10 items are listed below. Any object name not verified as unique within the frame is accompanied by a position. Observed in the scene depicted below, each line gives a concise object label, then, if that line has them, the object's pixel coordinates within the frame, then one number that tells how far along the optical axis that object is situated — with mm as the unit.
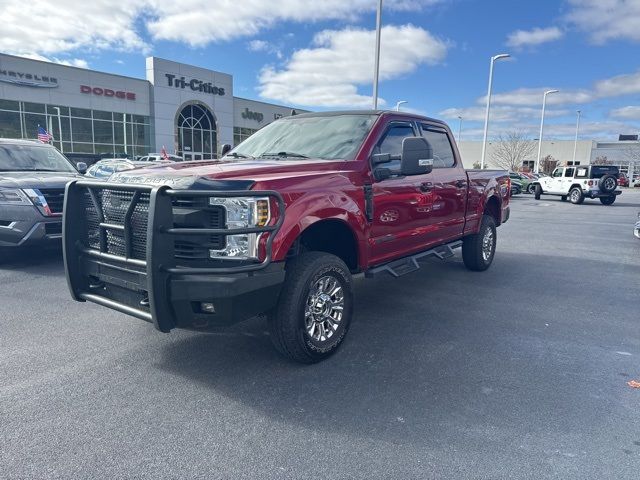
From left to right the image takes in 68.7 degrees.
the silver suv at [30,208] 6469
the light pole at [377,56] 14969
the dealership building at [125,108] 28984
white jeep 23656
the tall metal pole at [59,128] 30828
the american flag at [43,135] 24805
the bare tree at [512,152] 68312
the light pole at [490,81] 28633
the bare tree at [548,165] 69638
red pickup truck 3074
